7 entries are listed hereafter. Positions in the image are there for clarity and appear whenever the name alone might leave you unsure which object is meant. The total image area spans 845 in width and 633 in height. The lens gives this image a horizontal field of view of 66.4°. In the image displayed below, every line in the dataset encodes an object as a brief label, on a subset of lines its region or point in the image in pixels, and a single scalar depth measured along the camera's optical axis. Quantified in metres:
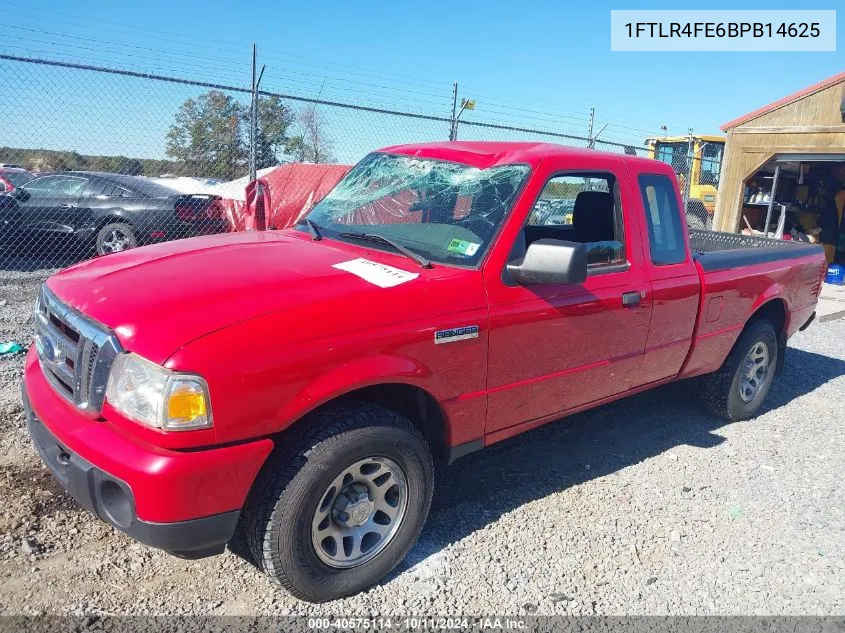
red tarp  9.18
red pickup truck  2.24
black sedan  9.47
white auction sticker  2.76
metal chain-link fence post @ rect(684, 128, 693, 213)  14.57
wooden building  12.13
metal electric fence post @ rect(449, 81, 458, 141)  9.69
